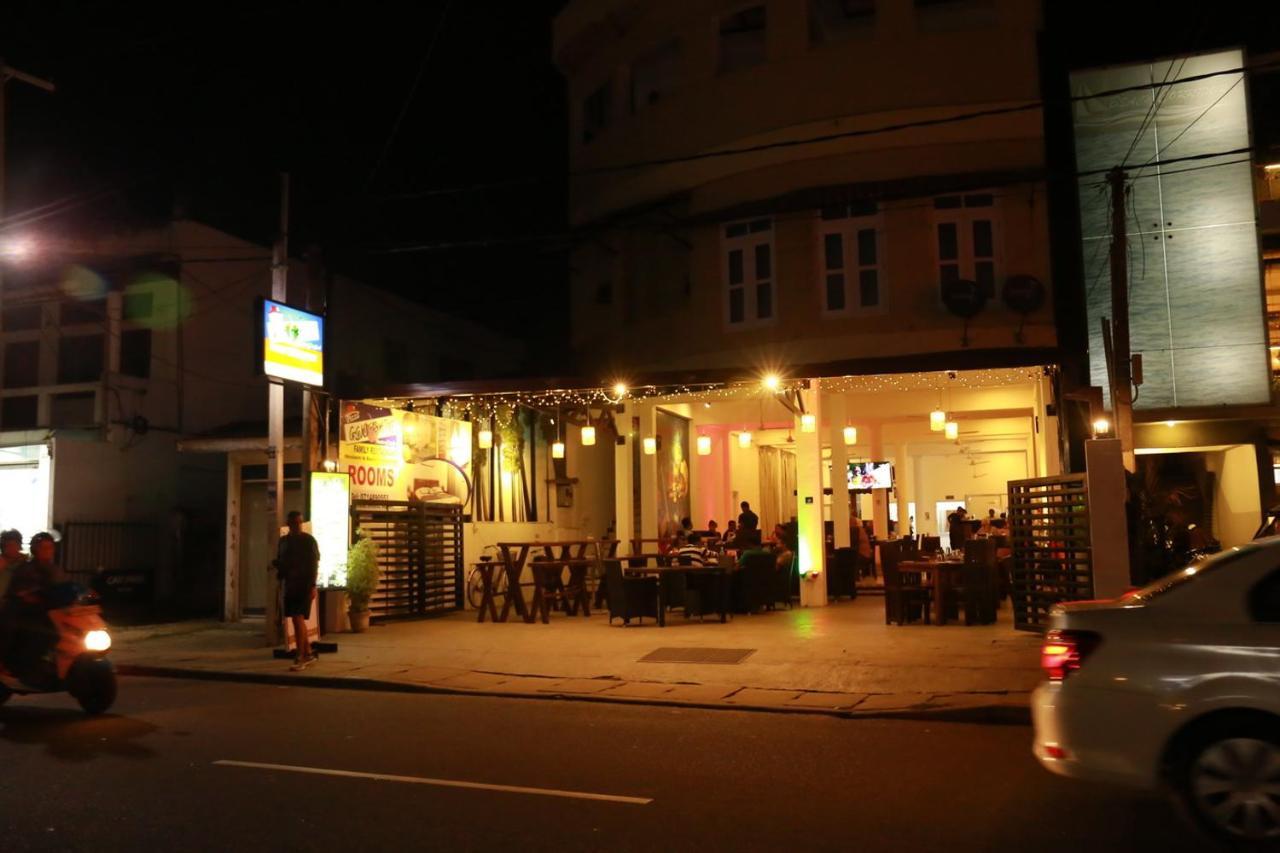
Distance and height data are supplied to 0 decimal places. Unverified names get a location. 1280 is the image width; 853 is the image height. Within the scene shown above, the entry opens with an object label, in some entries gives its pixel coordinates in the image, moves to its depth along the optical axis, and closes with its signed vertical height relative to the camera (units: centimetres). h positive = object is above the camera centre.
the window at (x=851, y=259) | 1931 +485
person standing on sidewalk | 1264 -47
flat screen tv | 2438 +112
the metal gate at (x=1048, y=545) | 1277 -31
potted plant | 1583 -66
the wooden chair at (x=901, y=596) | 1532 -104
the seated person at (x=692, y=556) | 1694 -46
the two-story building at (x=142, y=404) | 1895 +268
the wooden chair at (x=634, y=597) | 1611 -103
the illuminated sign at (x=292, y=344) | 1354 +253
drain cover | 1268 -156
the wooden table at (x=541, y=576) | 1714 -74
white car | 498 -85
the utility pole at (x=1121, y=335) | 1384 +240
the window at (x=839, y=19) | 2000 +959
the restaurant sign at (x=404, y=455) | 1686 +134
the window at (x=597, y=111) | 2341 +940
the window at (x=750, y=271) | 2003 +487
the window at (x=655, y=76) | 2208 +958
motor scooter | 937 -110
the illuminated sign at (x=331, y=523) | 1476 +18
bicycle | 1928 -98
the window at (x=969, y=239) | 1894 +507
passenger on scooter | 972 -12
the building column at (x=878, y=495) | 2466 +67
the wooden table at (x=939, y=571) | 1507 -70
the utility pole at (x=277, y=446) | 1412 +122
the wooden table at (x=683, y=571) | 1590 -67
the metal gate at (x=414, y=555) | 1744 -37
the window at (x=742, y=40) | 2077 +960
